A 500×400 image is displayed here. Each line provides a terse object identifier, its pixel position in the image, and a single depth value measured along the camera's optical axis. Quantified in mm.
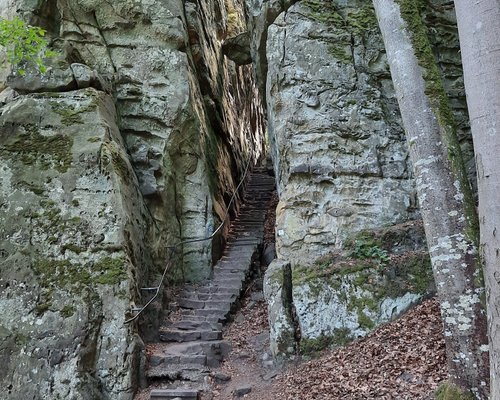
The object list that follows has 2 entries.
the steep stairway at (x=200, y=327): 7047
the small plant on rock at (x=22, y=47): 8117
